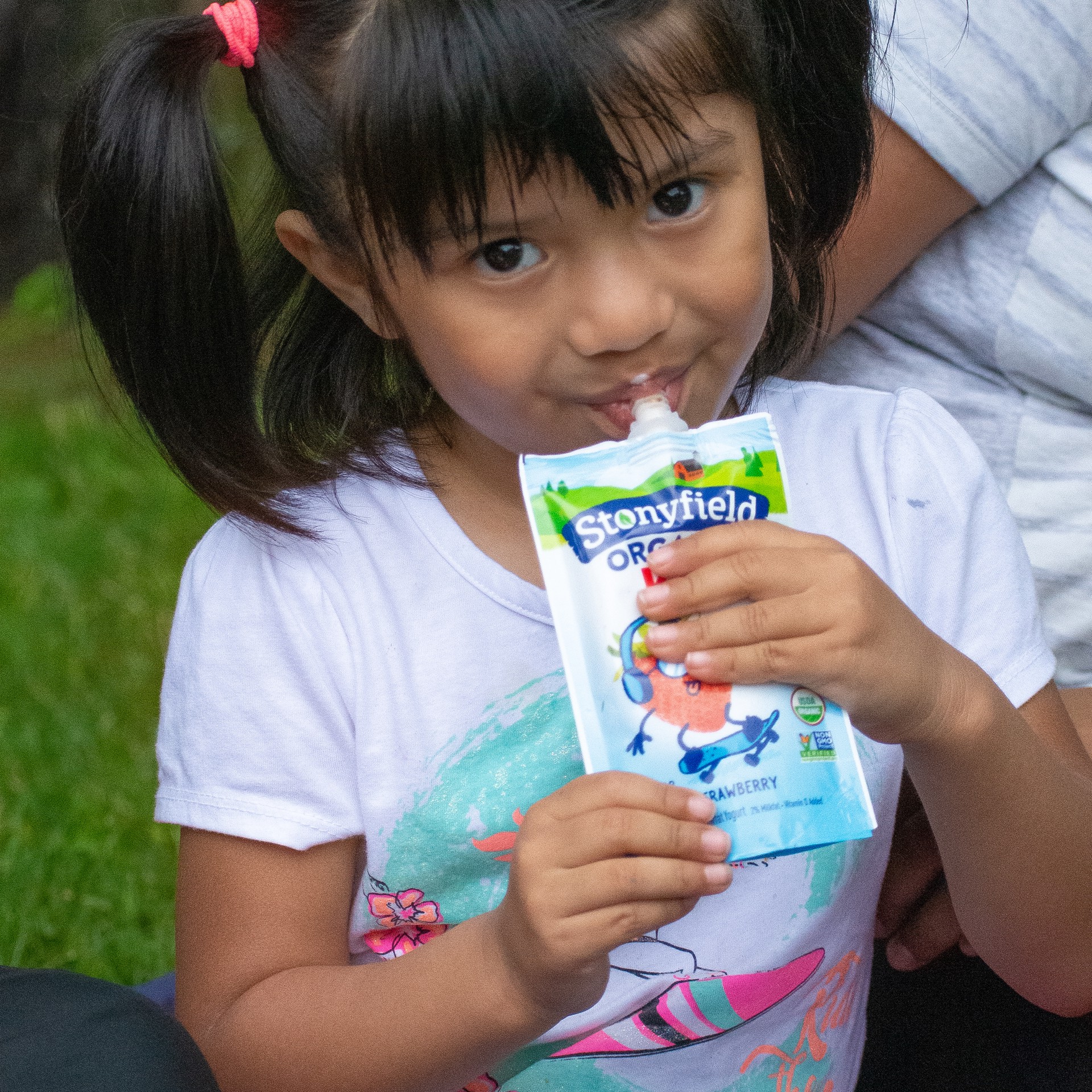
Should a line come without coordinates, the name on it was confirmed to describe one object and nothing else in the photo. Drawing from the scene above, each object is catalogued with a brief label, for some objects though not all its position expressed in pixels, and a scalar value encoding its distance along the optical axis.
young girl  1.27
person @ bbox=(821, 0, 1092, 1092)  1.44
